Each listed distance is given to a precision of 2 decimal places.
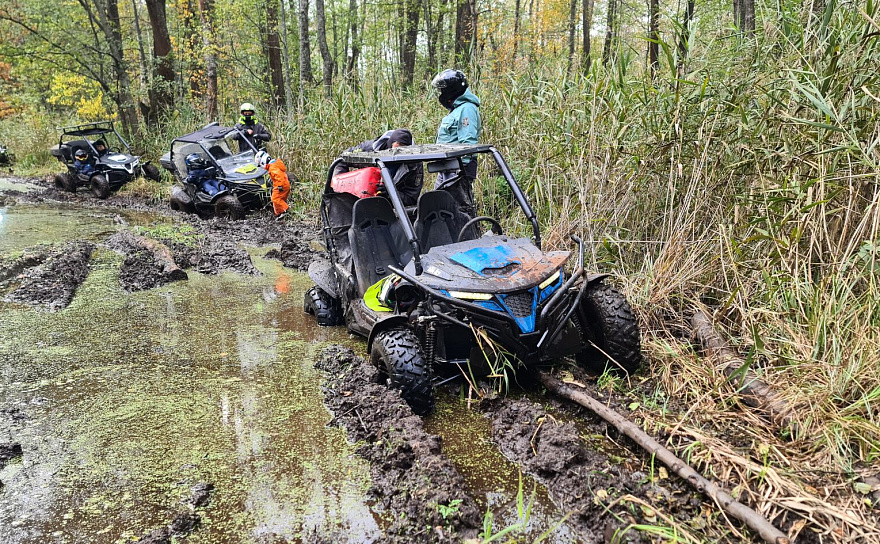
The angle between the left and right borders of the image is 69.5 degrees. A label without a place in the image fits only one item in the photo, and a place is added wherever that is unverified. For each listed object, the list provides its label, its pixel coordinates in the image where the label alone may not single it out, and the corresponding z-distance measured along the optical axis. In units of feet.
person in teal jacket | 17.38
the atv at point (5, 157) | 62.08
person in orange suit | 29.91
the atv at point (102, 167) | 41.37
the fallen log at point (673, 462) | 7.15
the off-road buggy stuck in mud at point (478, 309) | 10.51
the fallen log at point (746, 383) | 9.37
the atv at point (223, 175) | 32.35
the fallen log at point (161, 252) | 21.03
